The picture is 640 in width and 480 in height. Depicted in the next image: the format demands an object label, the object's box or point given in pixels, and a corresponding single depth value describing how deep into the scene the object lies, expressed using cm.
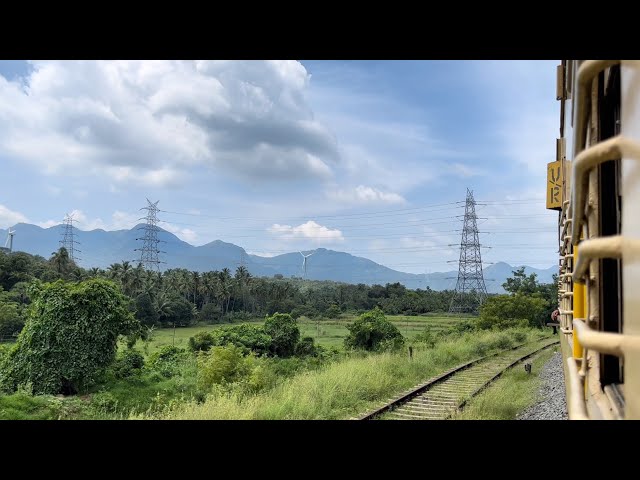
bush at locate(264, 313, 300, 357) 2270
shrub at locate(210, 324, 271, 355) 2188
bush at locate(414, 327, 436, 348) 1580
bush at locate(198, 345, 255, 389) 1189
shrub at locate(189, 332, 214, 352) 2237
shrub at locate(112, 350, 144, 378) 1692
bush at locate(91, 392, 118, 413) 1404
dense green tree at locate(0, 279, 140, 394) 1508
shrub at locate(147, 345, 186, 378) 1856
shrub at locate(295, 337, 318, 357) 2220
